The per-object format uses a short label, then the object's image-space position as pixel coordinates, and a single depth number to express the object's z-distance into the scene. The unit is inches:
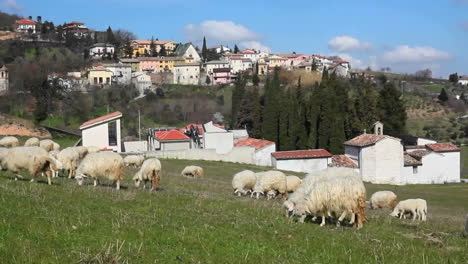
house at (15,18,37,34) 7217.5
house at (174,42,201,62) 7470.5
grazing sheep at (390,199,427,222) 937.5
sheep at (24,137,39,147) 1436.5
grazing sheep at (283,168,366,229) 549.6
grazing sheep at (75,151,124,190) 780.0
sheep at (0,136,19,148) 1490.4
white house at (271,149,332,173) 2118.6
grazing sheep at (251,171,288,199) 975.6
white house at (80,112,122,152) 2006.6
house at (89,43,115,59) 6510.8
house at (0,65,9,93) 4066.4
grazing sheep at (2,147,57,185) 717.9
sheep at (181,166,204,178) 1487.5
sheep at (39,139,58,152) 1395.2
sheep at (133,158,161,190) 864.1
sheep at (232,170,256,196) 1048.8
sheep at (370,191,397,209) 1093.1
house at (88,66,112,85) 5118.1
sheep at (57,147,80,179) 969.5
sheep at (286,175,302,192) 1089.4
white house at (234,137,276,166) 2258.9
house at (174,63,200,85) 6195.9
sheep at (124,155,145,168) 1550.2
